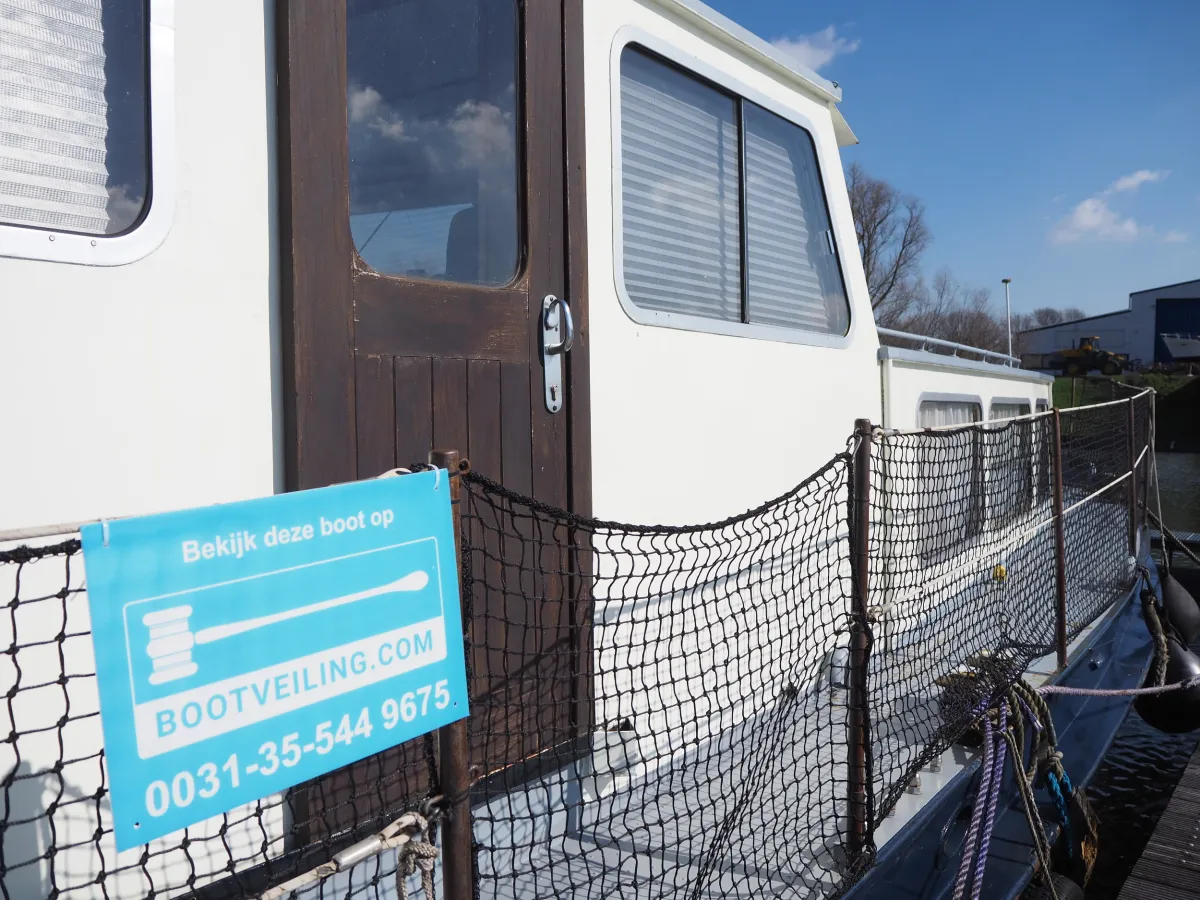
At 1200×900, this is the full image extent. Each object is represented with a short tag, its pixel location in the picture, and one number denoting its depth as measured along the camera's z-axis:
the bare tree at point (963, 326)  35.78
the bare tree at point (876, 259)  35.03
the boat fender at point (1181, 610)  6.43
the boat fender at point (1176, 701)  5.53
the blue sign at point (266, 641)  1.20
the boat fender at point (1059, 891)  3.74
